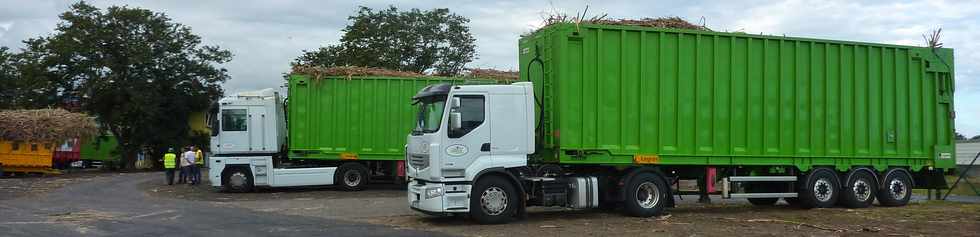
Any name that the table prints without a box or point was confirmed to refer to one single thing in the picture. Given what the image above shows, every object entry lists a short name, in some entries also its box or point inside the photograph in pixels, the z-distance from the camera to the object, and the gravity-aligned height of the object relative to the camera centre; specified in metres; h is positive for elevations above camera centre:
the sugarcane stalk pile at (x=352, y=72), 20.92 +1.61
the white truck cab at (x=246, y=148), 20.22 -0.30
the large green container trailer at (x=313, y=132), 20.28 +0.09
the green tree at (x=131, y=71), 39.91 +3.26
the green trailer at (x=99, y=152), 44.53 -0.84
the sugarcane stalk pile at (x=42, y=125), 28.84 +0.41
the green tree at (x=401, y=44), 47.16 +5.30
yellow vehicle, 28.92 -0.69
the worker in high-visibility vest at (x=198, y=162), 24.08 -0.78
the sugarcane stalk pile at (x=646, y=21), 12.65 +1.77
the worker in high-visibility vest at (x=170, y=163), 23.86 -0.80
